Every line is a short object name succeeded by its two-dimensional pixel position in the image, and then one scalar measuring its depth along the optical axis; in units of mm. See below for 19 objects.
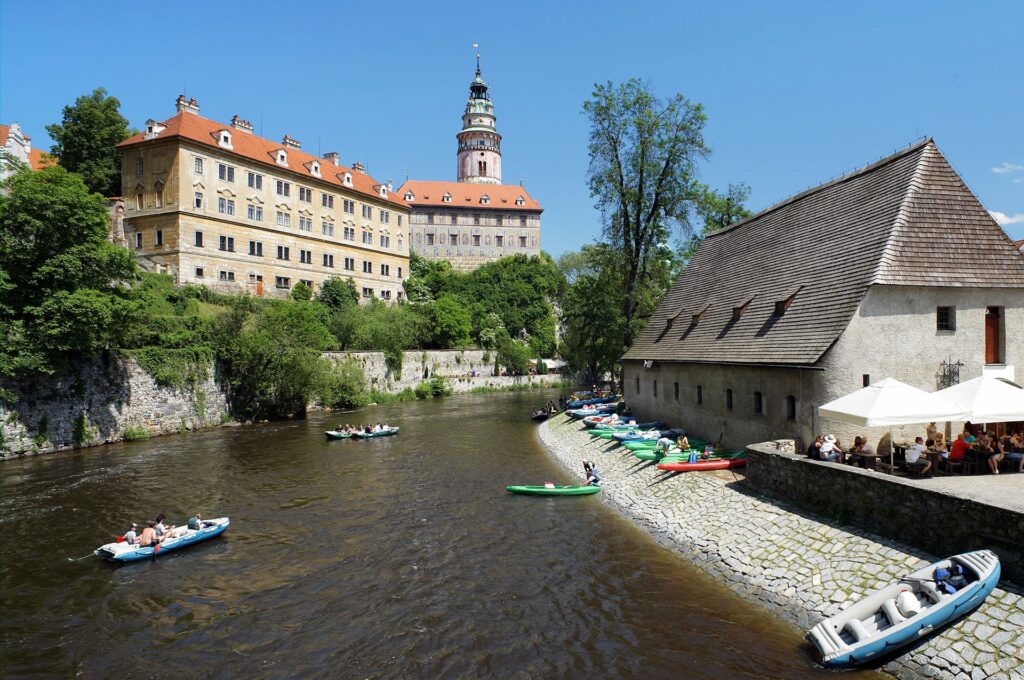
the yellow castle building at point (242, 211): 54062
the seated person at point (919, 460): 14492
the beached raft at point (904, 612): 9891
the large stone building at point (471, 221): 112125
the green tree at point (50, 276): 28547
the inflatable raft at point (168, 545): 16422
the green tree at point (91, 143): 59094
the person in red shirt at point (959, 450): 14922
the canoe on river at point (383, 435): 35375
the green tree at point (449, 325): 71188
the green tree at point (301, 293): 62188
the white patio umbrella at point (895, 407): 14665
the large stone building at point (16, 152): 43003
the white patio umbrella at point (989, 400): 14766
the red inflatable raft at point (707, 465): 19789
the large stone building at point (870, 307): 17594
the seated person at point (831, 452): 15938
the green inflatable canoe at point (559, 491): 22266
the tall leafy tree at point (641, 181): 36750
